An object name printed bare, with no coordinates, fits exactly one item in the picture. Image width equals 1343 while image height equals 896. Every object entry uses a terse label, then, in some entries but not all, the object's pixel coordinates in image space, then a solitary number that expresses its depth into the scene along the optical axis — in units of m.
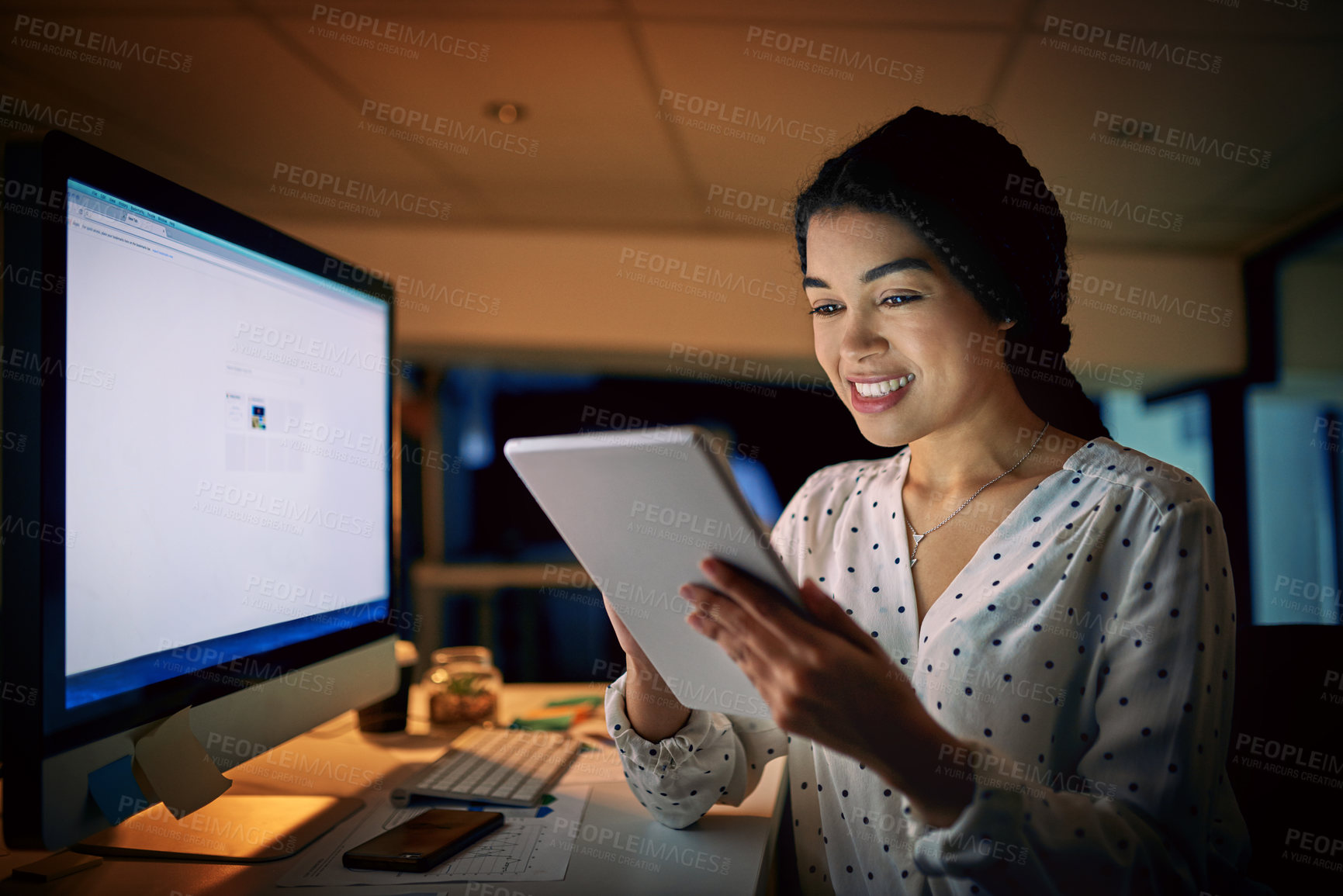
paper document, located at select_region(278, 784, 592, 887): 0.76
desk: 0.74
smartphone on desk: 0.77
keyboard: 0.94
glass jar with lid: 1.36
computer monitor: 0.61
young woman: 0.68
